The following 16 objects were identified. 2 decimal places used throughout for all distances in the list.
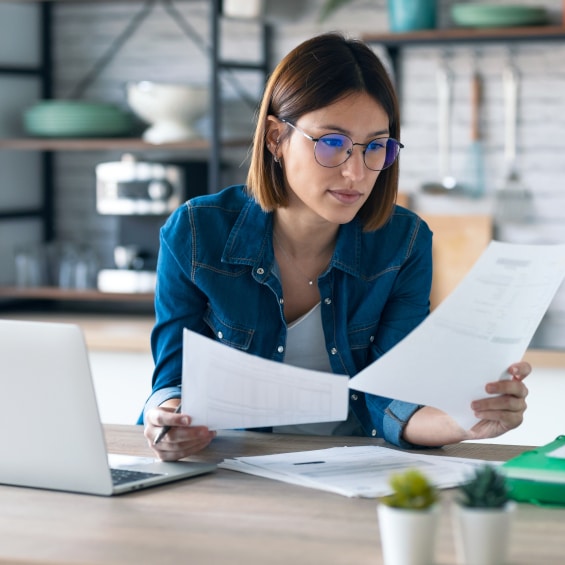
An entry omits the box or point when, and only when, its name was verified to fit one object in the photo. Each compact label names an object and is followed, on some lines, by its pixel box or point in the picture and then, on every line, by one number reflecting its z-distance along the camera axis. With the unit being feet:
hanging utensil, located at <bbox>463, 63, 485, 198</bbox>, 11.45
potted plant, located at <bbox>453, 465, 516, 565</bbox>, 3.52
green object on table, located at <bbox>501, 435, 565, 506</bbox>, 4.55
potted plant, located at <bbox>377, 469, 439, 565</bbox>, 3.52
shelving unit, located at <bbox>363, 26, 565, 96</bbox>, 10.64
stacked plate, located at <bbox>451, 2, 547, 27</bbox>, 10.68
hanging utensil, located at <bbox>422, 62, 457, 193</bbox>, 11.59
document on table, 4.80
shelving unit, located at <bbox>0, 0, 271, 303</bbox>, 11.32
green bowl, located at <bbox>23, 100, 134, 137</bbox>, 11.85
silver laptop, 4.61
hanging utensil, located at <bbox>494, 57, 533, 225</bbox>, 11.45
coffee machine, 11.84
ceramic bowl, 11.51
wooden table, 3.93
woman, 5.99
